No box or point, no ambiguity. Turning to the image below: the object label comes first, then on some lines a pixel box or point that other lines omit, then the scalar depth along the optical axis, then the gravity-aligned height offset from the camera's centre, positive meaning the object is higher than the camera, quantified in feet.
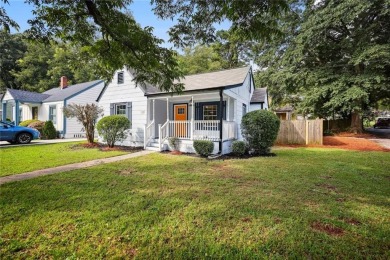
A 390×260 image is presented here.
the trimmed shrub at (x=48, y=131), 54.24 -0.61
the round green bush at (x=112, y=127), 35.91 +0.33
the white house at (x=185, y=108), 32.71 +4.30
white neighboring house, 59.26 +7.89
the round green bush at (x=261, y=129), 30.25 +0.03
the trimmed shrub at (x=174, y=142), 33.83 -2.16
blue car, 38.48 -1.01
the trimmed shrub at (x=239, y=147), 30.78 -2.67
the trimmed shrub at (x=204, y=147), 29.66 -2.59
